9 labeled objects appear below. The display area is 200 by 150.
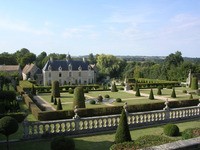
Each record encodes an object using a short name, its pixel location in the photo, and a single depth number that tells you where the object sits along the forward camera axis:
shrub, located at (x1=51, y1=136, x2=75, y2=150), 8.47
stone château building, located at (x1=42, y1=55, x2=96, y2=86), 55.88
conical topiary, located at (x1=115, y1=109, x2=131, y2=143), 9.55
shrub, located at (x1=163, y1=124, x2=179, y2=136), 11.55
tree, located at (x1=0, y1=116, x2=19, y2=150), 8.38
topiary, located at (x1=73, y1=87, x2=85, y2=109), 18.38
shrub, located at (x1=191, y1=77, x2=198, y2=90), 40.89
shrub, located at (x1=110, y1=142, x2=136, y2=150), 7.81
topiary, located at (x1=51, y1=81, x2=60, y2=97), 28.91
